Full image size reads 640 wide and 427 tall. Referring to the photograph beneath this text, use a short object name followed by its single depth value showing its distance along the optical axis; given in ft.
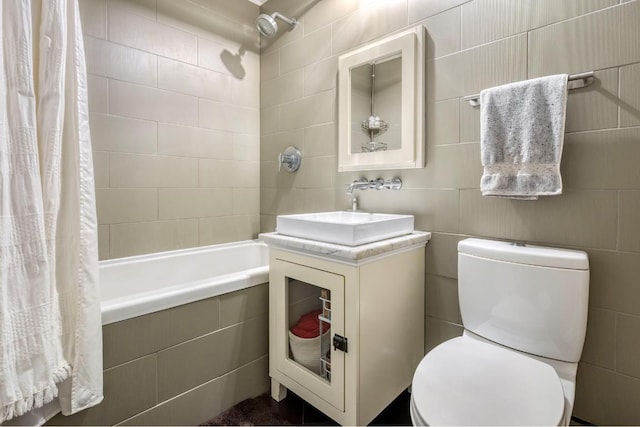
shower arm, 6.96
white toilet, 2.90
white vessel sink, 4.27
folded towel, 3.85
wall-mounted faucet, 5.60
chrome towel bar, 3.77
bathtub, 4.33
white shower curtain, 3.37
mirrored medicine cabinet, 5.34
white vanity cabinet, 4.22
